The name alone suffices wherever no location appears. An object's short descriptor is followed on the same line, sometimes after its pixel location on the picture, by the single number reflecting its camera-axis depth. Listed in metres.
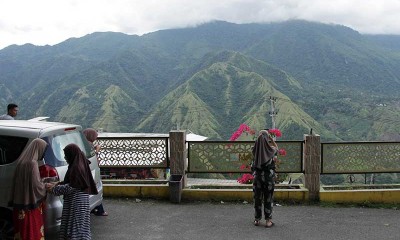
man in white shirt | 7.38
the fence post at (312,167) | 7.95
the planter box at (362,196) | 7.82
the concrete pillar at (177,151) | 8.07
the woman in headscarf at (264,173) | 6.22
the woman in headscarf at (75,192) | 4.62
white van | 4.83
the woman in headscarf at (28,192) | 4.39
